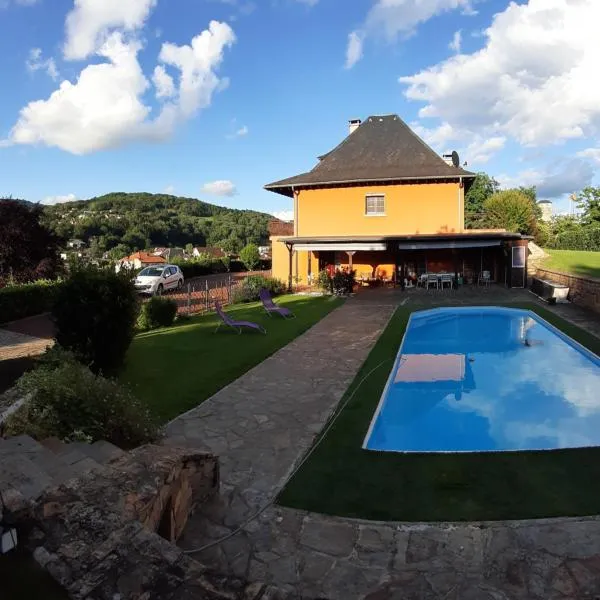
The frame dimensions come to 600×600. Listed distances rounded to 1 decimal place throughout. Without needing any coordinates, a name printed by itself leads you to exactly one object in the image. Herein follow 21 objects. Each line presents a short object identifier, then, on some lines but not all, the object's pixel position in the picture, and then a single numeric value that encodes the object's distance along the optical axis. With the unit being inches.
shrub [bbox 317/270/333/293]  892.0
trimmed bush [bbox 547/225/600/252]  1440.7
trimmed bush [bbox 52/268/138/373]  333.1
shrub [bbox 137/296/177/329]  601.9
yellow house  970.5
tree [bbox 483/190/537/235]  1658.5
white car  966.7
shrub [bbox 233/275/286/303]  852.0
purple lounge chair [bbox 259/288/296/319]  646.5
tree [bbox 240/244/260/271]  1659.7
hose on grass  156.1
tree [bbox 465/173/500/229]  1979.6
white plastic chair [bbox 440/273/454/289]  912.9
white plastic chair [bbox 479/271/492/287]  971.3
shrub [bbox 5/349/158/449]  202.1
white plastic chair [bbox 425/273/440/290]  920.3
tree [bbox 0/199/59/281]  861.2
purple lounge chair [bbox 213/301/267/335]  526.9
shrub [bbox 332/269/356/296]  881.5
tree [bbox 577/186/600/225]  1686.8
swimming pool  273.1
